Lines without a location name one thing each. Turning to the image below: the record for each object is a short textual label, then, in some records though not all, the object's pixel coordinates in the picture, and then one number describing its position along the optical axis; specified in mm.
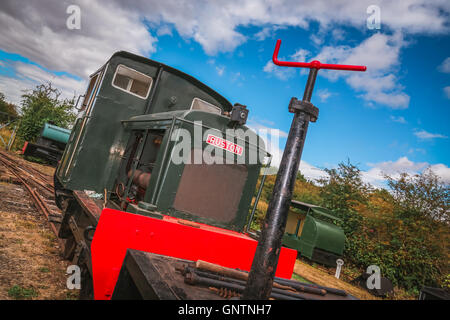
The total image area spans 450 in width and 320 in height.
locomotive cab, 2543
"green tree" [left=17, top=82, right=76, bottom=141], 18562
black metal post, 1269
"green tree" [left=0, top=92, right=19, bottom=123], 48312
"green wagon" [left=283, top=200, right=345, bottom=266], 9500
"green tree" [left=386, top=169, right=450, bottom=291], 8797
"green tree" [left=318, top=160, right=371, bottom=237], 11623
